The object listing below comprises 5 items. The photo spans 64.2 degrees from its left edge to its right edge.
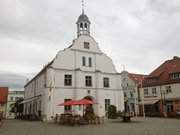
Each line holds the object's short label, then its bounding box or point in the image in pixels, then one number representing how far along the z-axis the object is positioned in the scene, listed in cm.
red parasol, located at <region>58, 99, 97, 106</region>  1417
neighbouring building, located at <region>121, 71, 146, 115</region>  2890
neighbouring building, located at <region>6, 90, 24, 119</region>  4377
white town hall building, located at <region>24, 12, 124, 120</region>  1899
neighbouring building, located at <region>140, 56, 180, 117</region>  2364
